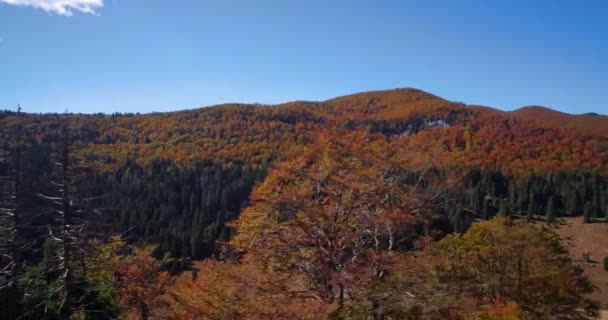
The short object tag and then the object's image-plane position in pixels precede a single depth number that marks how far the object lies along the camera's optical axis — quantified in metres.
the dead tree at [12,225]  14.27
